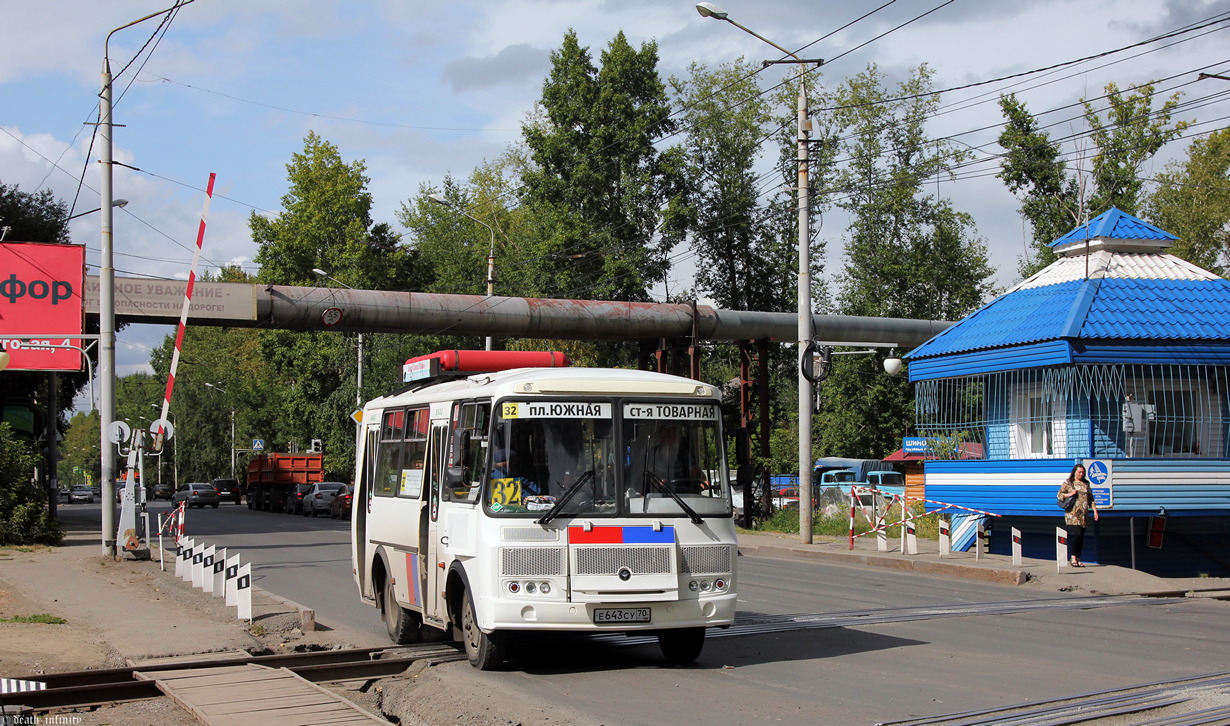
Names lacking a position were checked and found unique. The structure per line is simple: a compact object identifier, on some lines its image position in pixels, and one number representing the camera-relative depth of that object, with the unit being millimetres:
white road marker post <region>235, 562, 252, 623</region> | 13078
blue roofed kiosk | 19078
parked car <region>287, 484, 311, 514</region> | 50166
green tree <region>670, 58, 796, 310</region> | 53906
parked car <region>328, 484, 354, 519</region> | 44625
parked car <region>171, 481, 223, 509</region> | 63844
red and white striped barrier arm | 19250
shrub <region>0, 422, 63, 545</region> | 26656
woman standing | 18406
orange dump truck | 53312
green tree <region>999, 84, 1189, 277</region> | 46469
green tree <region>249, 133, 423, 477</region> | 62312
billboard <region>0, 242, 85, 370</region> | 29156
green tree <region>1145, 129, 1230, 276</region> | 48219
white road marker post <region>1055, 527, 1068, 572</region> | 18719
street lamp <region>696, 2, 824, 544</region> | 24953
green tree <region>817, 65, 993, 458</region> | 50875
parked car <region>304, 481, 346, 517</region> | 46000
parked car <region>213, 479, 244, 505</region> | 73625
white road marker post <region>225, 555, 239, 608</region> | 14055
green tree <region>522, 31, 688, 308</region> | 50344
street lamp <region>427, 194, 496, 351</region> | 35272
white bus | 9508
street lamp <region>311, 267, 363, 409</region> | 45494
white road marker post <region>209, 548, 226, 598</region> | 15516
